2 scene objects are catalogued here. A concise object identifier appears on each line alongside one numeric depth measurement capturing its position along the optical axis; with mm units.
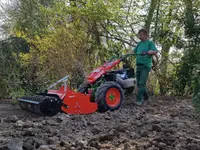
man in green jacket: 4893
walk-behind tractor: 3949
